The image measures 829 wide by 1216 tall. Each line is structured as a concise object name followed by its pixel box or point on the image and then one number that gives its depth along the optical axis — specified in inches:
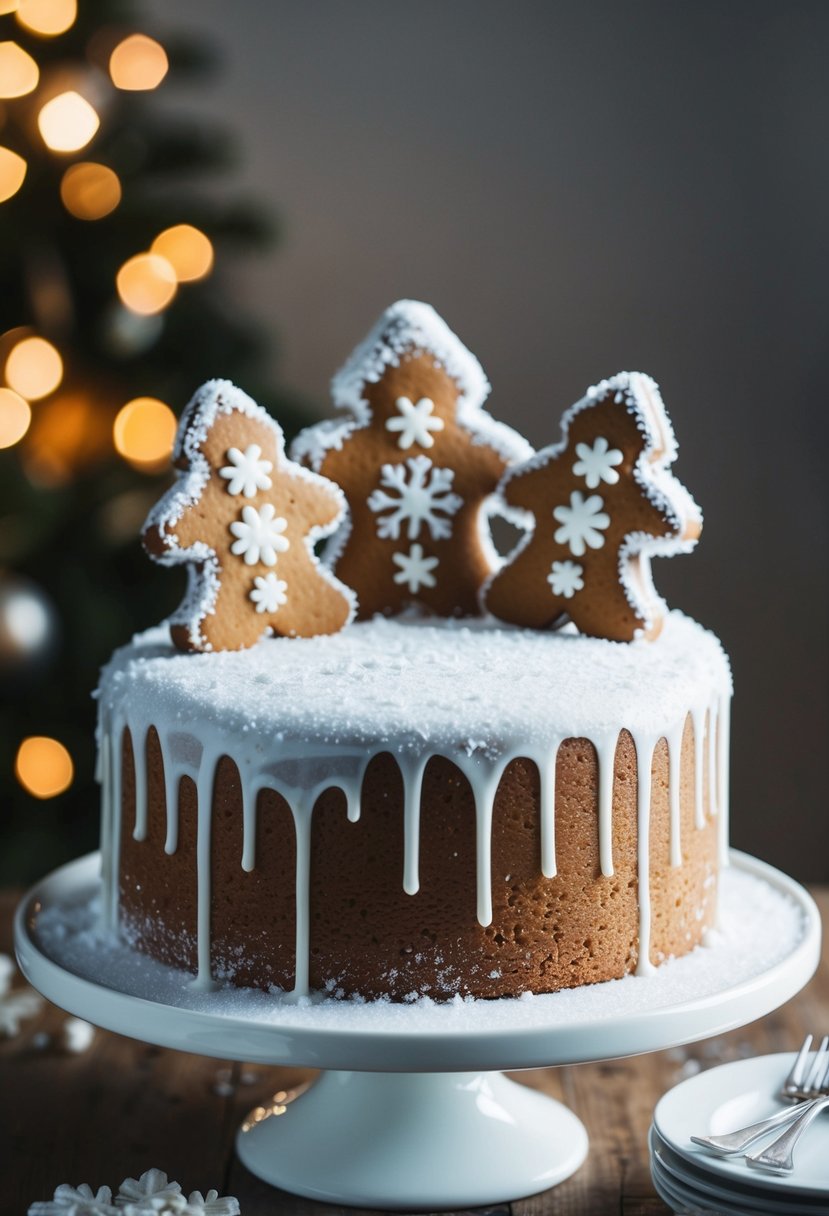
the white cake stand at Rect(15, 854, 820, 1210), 37.4
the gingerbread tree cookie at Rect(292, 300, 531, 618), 44.0
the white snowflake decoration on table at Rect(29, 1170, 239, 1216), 37.6
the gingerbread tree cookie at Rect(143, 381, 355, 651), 41.5
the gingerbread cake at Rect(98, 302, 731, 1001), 38.6
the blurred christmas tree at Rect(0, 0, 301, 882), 55.1
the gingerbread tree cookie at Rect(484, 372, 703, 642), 42.3
